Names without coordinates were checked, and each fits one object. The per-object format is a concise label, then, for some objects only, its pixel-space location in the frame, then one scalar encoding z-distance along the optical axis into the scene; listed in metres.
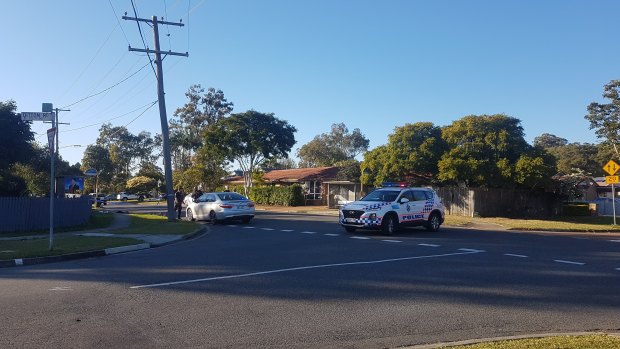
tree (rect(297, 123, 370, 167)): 84.94
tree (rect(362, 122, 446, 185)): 34.38
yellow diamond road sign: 26.47
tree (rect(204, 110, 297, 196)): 51.38
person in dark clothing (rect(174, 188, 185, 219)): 29.77
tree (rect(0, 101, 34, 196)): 25.12
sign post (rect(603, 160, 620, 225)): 26.47
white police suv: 18.70
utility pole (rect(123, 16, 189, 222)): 25.62
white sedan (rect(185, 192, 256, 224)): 24.47
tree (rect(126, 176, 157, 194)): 75.31
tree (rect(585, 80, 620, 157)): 51.06
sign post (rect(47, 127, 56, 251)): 12.96
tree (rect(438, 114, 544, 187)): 32.59
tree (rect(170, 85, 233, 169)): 65.50
